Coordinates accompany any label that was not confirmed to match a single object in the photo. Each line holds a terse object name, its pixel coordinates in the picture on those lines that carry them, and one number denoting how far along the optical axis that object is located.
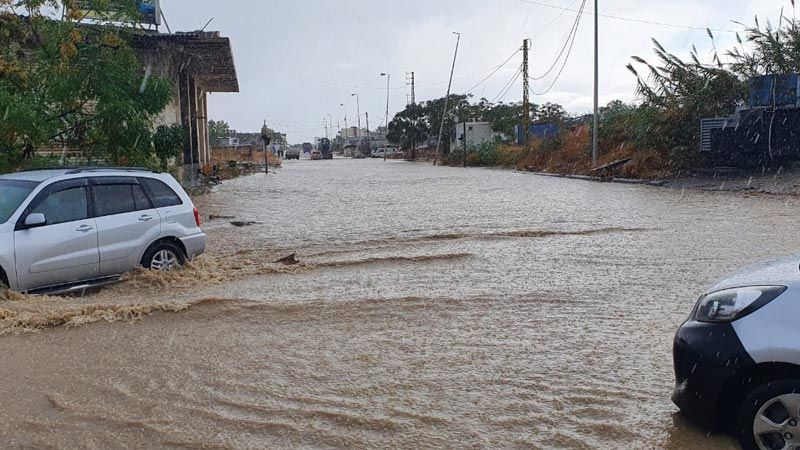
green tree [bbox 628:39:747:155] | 27.67
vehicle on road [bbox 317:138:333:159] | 110.50
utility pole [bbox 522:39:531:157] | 51.43
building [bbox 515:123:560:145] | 54.40
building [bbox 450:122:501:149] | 65.94
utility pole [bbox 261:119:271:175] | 46.00
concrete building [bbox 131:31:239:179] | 24.11
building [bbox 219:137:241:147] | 101.04
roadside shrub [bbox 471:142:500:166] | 53.03
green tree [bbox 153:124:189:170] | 16.30
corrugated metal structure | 23.89
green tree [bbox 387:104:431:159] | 83.75
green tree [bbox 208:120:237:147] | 105.06
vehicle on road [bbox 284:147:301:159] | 109.56
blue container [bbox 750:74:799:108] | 23.81
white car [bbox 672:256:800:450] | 3.41
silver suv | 7.47
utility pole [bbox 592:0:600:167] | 32.34
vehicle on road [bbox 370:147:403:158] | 100.93
